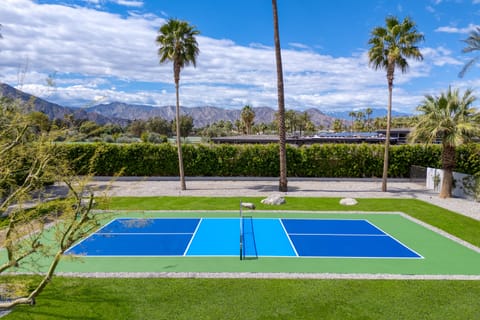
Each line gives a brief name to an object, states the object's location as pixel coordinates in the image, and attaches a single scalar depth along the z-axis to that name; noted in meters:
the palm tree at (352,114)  144.20
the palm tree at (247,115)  98.50
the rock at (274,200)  17.98
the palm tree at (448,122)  18.45
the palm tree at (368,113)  133.38
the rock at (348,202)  18.14
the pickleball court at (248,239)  11.23
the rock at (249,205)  17.05
